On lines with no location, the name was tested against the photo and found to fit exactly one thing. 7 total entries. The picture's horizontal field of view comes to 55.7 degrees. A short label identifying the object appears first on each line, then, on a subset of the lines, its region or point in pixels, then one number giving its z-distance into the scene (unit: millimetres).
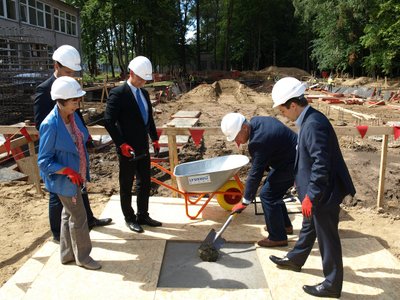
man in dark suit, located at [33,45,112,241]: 3816
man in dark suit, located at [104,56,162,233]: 4027
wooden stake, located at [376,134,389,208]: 5107
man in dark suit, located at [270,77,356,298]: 2770
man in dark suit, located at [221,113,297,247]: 3648
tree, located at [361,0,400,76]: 27703
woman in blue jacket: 3176
